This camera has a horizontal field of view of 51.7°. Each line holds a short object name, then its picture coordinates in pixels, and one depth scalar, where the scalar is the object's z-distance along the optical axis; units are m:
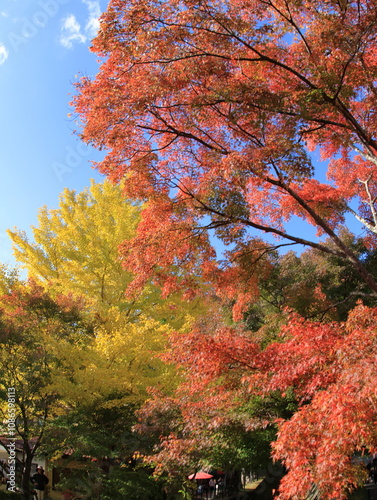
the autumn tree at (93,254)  11.13
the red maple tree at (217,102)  5.43
